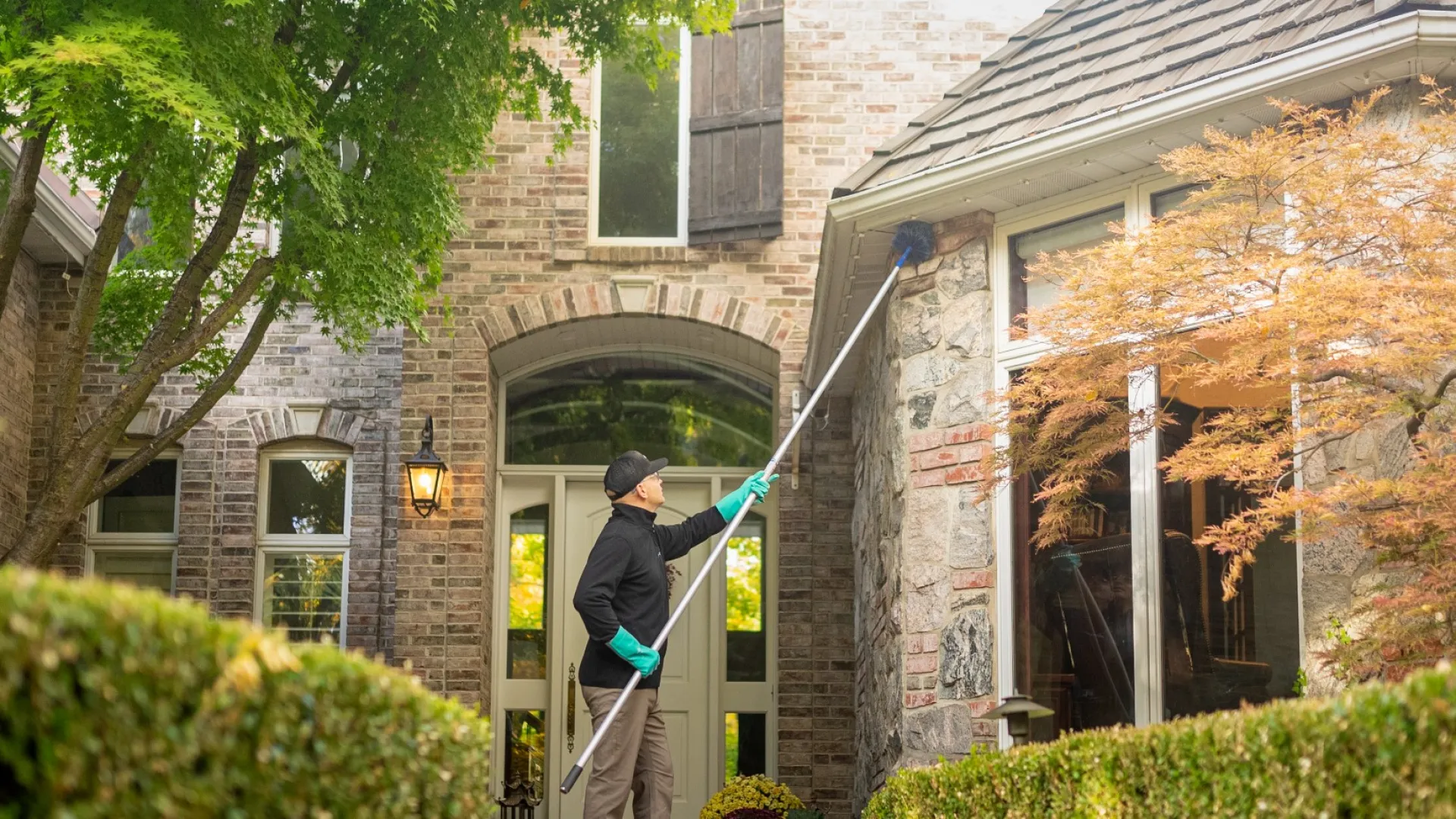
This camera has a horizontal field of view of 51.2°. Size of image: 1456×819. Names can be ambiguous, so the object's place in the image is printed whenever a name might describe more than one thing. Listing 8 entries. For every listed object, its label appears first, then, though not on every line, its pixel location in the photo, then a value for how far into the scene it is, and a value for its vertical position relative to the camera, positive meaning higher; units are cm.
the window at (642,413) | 1107 +127
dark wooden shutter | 1031 +311
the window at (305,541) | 1098 +31
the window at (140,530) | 1104 +38
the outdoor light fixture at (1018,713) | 514 -42
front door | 1065 -48
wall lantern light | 970 +68
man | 618 -21
